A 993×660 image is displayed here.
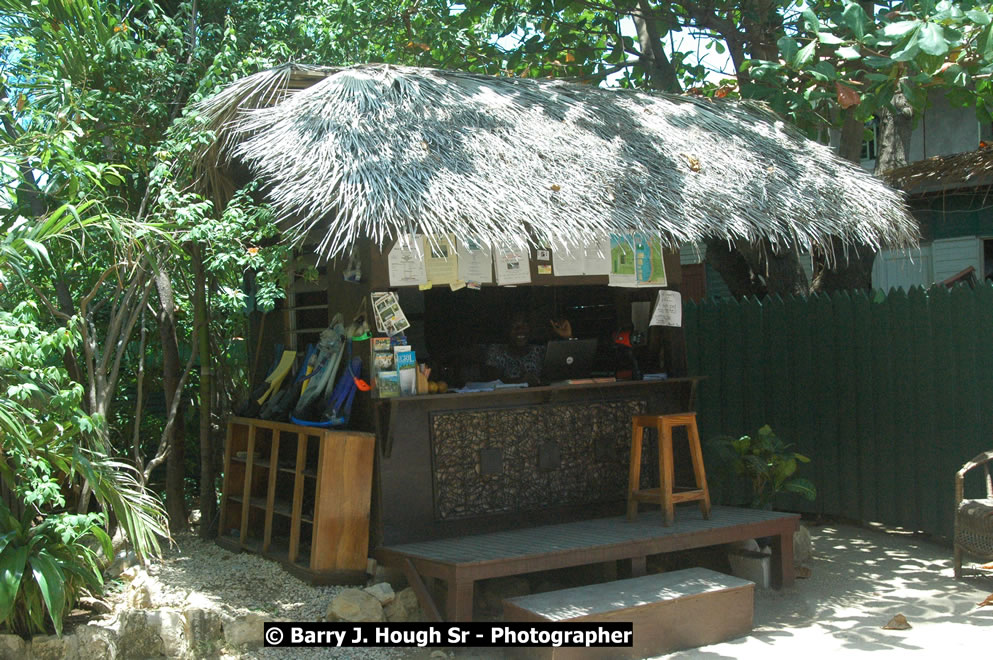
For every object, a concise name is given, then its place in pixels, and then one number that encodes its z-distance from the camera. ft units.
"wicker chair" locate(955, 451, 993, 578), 20.07
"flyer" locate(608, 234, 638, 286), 22.49
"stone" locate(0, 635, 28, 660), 15.25
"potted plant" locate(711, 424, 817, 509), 23.16
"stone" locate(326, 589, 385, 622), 17.26
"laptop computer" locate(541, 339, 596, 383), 21.98
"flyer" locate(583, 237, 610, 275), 22.11
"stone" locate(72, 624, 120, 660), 15.74
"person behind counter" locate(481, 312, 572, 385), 22.66
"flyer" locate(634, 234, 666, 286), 23.04
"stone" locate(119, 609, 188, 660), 16.35
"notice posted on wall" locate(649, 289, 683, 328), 23.71
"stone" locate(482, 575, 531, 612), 19.33
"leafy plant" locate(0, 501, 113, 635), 14.71
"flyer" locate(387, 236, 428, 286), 19.83
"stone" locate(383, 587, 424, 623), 17.95
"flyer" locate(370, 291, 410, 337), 19.89
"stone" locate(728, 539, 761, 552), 21.27
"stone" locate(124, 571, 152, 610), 17.60
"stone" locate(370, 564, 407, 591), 19.51
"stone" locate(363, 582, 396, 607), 17.88
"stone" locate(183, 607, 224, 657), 16.81
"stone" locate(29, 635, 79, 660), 15.47
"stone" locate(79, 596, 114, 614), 17.21
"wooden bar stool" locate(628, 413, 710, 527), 20.48
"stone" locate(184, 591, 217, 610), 17.64
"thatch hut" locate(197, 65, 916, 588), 18.07
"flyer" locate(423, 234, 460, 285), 20.30
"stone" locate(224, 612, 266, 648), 16.81
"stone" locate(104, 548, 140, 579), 18.81
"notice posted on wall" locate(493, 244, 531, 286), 21.13
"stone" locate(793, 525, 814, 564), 22.49
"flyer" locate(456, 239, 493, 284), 20.62
